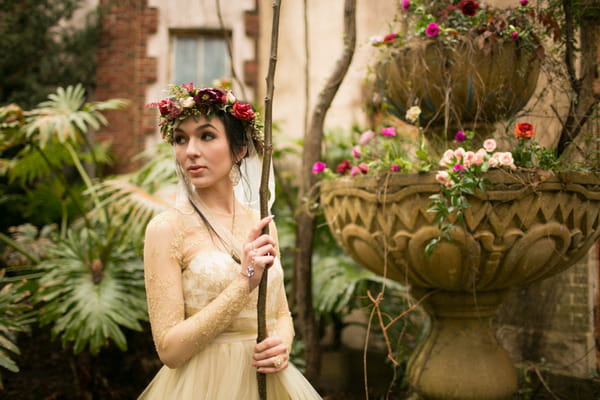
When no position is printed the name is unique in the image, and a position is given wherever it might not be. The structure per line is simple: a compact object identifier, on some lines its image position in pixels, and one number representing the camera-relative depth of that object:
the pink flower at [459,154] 2.13
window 6.76
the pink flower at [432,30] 2.45
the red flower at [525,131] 2.31
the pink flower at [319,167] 2.83
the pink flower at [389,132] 2.61
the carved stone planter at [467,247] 2.15
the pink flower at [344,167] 2.80
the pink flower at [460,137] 2.39
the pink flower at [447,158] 2.16
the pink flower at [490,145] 2.16
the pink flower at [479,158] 2.12
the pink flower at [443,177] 2.12
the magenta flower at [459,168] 2.10
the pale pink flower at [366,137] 2.87
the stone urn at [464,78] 2.46
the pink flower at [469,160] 2.12
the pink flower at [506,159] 2.11
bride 1.44
